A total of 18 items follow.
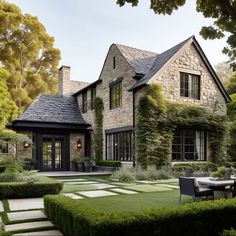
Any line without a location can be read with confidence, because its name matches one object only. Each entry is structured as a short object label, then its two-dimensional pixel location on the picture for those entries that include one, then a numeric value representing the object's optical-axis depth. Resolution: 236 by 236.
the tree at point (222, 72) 39.02
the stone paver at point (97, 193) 10.18
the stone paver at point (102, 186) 12.25
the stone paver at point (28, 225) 5.99
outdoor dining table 8.42
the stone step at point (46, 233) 5.63
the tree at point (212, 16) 4.98
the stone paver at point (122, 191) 10.77
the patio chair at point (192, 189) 8.31
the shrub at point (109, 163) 18.14
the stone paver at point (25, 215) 6.83
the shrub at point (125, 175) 14.41
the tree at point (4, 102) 20.12
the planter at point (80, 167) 20.61
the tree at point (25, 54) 29.30
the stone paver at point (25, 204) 8.16
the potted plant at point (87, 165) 20.33
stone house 17.17
